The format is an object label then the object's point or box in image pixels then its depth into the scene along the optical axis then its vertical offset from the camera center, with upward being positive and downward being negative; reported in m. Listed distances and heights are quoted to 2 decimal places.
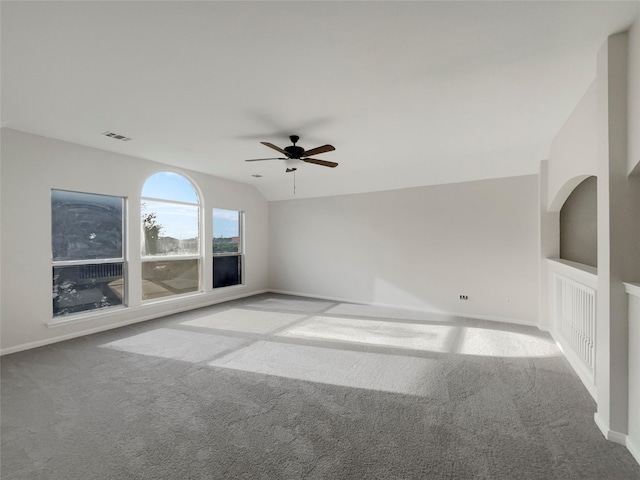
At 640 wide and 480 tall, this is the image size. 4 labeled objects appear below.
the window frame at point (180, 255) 5.05 -0.31
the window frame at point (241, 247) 7.05 -0.21
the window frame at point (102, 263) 3.99 -0.36
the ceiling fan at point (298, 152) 3.52 +1.11
